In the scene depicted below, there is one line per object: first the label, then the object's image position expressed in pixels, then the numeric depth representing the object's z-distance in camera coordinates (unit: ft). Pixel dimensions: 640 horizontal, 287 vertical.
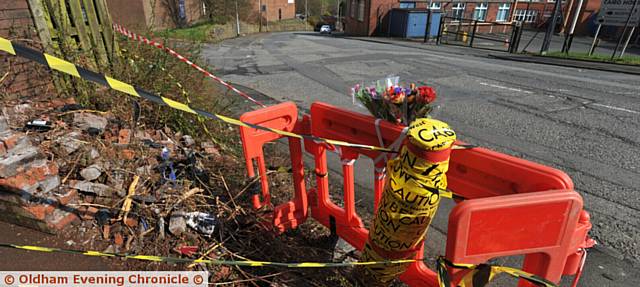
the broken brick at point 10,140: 8.30
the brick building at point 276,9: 139.74
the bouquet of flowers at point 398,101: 6.86
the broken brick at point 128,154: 10.75
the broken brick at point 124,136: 11.48
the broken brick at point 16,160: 7.82
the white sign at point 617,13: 44.98
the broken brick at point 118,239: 8.65
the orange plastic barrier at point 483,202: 4.46
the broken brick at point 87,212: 8.96
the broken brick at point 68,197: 8.68
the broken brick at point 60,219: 8.48
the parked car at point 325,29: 135.95
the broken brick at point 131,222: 8.95
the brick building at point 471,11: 99.14
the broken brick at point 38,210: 8.27
